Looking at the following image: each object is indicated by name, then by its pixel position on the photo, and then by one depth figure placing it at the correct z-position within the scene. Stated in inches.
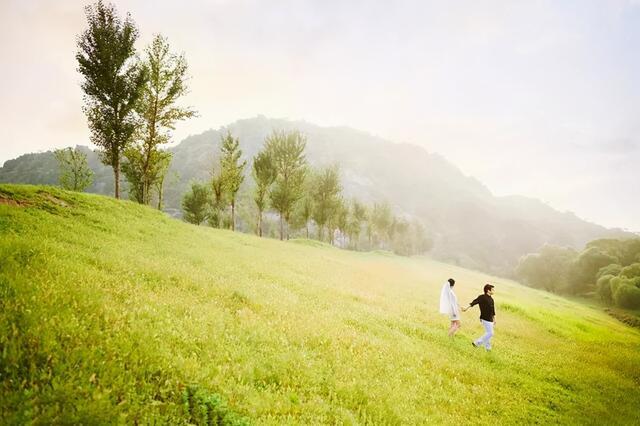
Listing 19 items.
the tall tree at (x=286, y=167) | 2367.1
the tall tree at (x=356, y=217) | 4025.6
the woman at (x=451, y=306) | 710.5
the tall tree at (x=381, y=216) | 4421.8
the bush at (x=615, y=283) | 2827.3
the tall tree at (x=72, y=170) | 2385.6
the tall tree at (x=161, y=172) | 2112.5
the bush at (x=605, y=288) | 3090.6
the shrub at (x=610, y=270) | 3320.9
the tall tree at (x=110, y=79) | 1295.5
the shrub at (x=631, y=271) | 2940.5
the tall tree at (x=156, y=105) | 1507.1
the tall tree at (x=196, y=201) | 3048.7
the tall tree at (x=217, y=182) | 2324.8
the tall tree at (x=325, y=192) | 2979.8
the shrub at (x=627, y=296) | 2664.9
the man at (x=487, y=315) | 687.7
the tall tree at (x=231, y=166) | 2242.9
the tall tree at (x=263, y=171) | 2363.1
